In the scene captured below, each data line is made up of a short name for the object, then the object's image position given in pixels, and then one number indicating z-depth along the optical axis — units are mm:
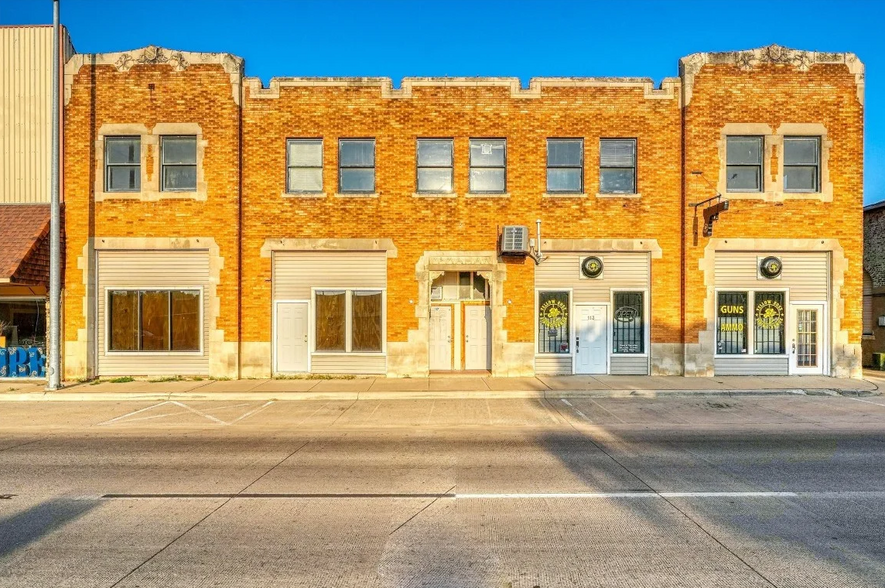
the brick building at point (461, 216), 15422
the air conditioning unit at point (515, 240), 15109
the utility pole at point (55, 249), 13195
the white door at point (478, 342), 16156
